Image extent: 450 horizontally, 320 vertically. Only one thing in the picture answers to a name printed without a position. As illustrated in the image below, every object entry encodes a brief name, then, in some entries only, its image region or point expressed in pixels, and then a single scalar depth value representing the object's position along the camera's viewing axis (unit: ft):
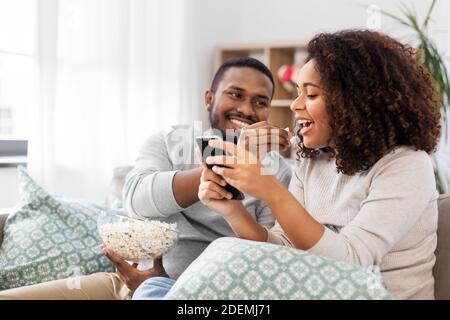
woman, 3.71
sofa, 4.13
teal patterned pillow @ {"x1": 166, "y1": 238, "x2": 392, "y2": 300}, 3.25
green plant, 9.24
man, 4.55
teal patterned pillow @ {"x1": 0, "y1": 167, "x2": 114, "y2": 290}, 5.44
